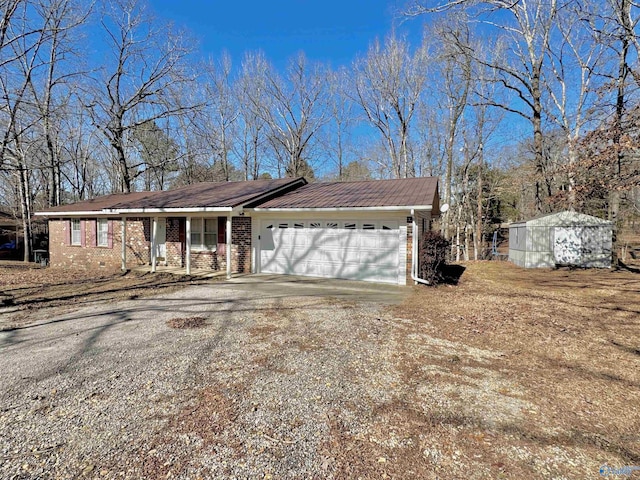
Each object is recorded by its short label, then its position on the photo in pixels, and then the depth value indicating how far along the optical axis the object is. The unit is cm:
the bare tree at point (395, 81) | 2222
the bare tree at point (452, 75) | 1842
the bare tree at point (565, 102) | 1593
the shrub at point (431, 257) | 943
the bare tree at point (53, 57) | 1012
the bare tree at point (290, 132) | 2453
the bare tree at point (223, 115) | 2414
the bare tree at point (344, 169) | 2834
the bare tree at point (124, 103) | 1881
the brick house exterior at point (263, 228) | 967
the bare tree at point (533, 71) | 1639
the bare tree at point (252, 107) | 2456
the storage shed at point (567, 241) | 1451
